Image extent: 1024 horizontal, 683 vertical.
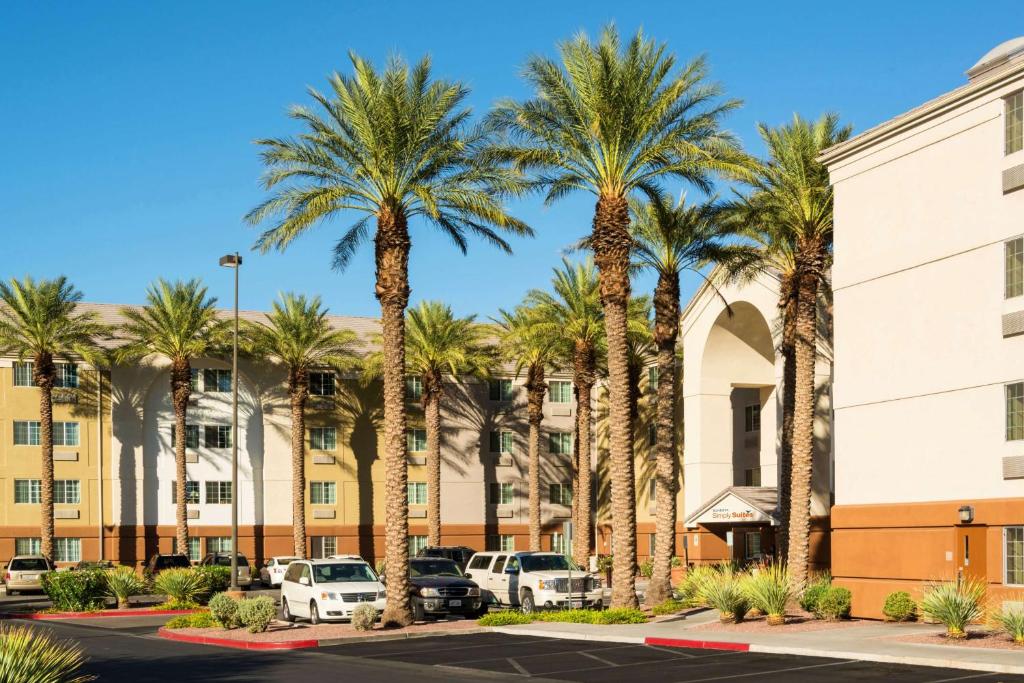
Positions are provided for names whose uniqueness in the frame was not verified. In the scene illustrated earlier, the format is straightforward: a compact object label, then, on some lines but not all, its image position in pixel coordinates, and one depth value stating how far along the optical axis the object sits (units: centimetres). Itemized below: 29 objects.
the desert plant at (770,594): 2931
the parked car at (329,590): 3198
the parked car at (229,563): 5494
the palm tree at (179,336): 6175
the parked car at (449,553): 5491
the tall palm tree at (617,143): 3195
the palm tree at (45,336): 5981
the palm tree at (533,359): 5810
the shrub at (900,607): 2894
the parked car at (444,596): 3362
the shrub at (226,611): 3130
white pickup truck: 3459
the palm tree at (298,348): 6369
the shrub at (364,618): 3036
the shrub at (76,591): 4031
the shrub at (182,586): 4081
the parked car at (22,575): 5666
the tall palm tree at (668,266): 3684
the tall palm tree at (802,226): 3503
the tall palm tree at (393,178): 3191
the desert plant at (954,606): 2452
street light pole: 4247
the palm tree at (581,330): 5588
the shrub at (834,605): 3058
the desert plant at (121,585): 4122
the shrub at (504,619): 3139
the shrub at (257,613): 3005
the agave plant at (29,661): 1452
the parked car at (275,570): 5766
